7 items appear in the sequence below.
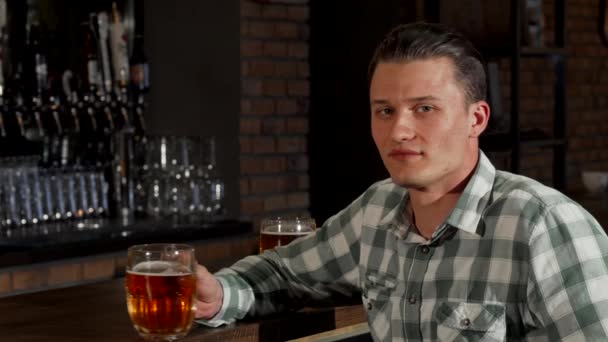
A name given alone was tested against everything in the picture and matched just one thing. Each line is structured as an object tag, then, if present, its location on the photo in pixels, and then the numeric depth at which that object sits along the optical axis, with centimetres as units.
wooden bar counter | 247
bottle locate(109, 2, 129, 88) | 593
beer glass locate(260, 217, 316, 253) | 307
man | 235
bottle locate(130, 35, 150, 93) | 610
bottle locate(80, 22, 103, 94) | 588
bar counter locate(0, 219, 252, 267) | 501
